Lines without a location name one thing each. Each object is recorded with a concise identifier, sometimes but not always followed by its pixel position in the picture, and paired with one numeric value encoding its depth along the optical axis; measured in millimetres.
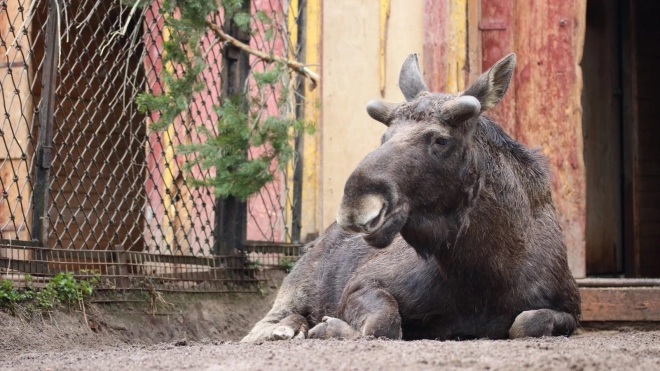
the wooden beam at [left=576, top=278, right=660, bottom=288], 15461
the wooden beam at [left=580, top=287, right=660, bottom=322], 14836
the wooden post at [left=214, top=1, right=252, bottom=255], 16125
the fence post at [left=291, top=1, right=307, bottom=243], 17641
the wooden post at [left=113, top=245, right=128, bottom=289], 14219
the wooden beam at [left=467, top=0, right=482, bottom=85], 16984
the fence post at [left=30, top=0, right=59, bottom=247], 13383
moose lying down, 10500
